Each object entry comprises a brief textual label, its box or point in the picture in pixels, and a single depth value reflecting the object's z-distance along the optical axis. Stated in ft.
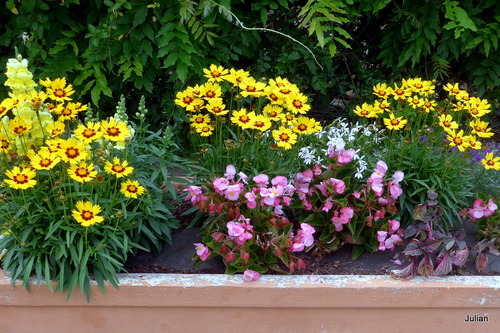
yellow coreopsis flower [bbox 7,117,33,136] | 7.41
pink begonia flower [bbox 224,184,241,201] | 8.06
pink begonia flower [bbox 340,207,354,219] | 8.43
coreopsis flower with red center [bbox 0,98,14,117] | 7.19
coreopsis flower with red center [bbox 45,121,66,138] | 7.50
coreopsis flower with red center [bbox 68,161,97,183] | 6.88
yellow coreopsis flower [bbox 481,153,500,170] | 8.26
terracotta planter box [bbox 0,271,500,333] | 7.79
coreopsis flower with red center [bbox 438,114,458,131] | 8.44
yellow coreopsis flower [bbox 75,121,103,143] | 7.11
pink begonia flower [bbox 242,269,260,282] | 7.80
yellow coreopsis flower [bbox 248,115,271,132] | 8.02
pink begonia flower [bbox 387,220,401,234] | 8.52
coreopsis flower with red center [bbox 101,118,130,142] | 7.23
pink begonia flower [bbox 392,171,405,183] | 8.45
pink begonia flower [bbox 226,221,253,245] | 7.82
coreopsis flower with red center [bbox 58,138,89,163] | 6.89
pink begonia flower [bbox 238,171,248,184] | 8.19
